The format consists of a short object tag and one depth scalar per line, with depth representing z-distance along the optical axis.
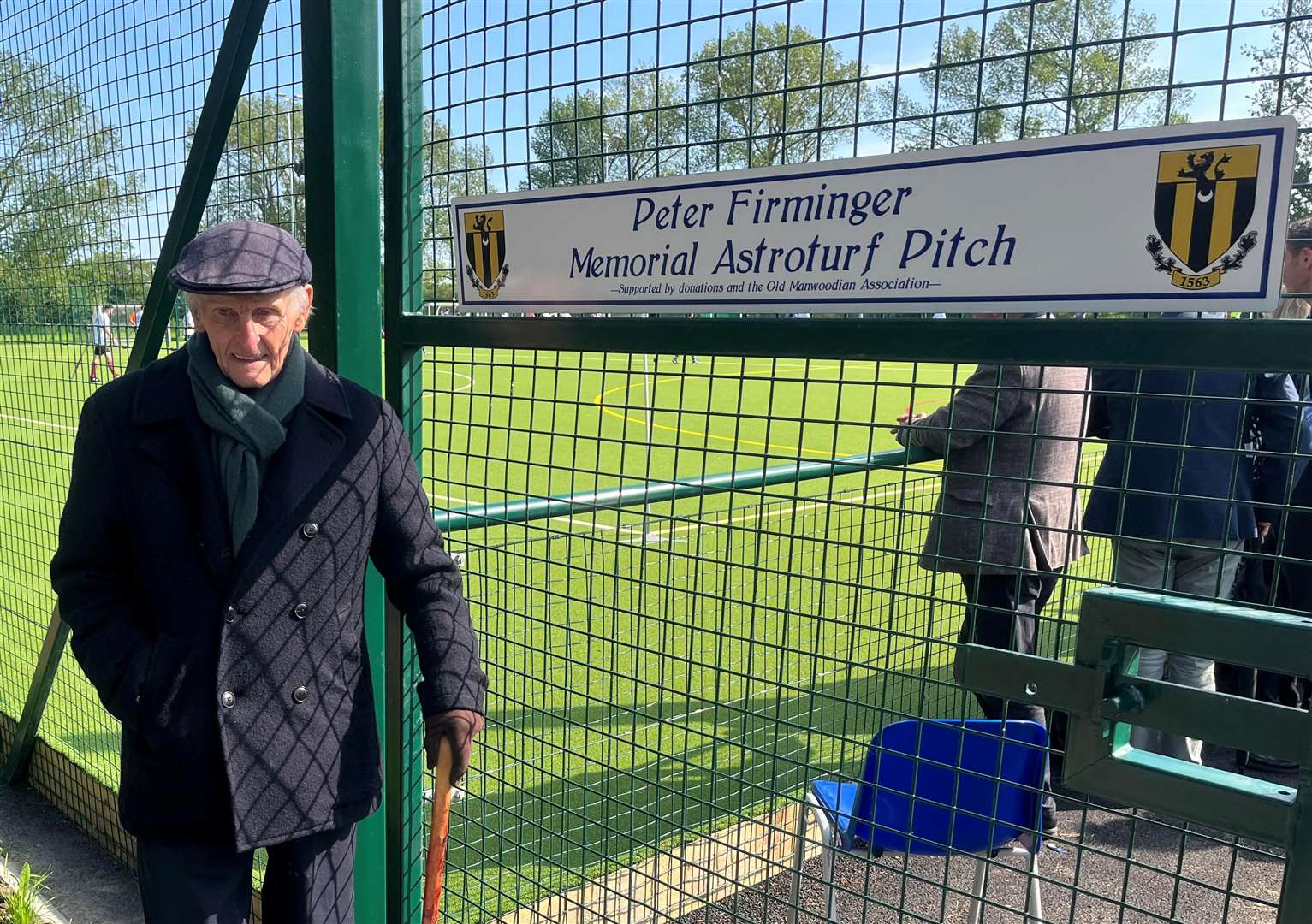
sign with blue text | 1.38
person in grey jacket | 1.63
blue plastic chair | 2.33
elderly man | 2.06
